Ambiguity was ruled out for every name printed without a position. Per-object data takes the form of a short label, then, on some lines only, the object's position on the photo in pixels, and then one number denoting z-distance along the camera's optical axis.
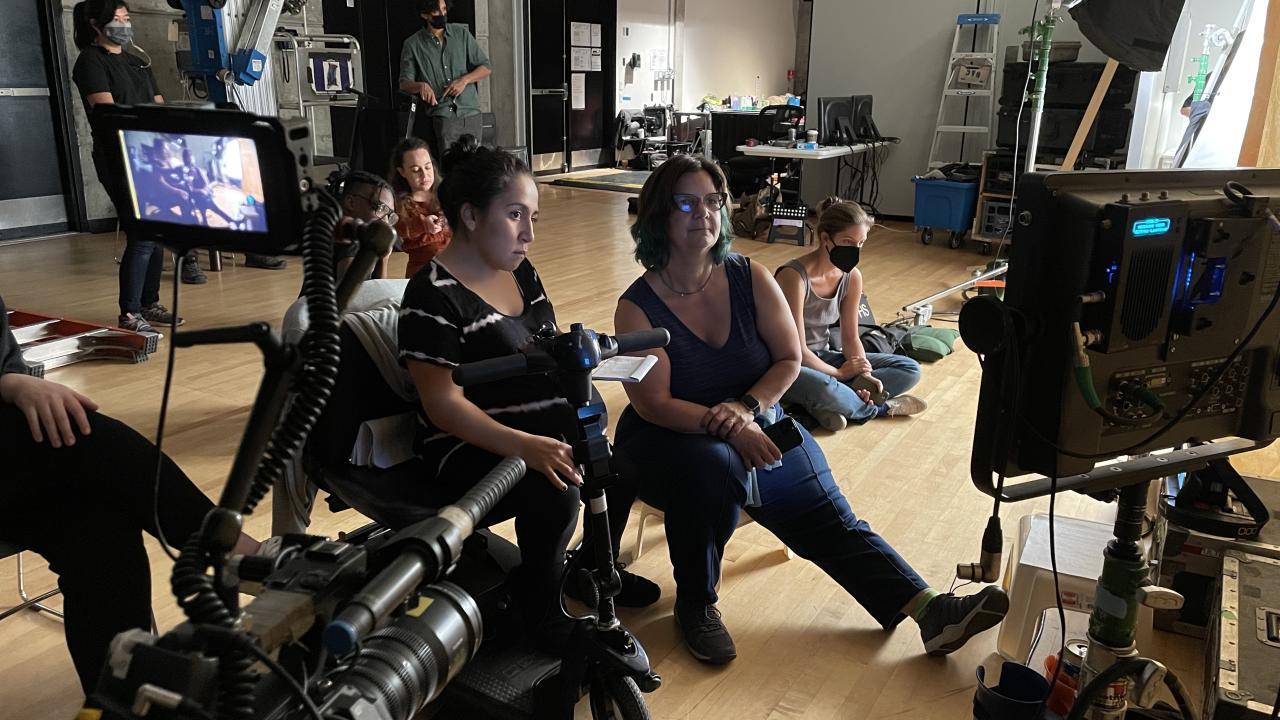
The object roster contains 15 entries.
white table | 7.11
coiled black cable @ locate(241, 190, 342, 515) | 0.76
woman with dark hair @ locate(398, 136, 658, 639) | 1.82
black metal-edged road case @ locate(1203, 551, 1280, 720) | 1.57
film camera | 0.73
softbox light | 2.99
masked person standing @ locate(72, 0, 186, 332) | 4.48
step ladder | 7.35
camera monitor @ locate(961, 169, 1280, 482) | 1.17
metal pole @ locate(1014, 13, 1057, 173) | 4.96
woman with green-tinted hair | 2.08
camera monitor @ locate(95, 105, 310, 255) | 0.78
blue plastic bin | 7.05
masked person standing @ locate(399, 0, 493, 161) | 7.06
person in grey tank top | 3.41
